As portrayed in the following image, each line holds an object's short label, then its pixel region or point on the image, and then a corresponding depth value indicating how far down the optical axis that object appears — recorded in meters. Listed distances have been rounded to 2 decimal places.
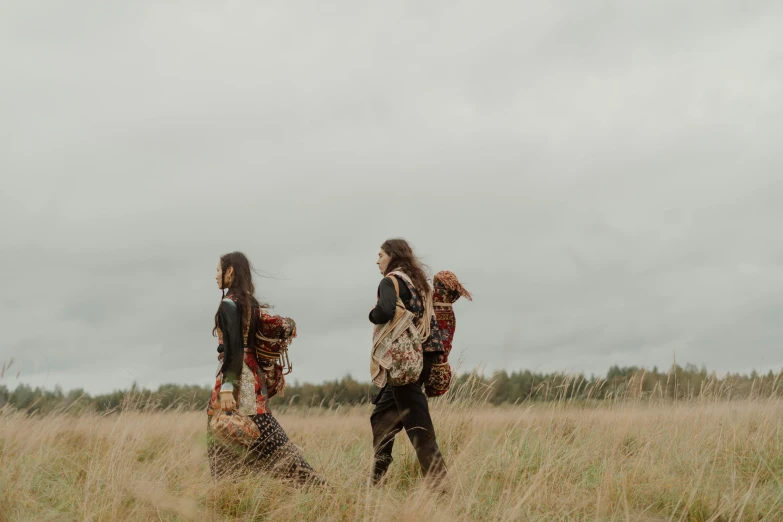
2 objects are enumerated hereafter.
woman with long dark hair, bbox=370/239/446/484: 5.14
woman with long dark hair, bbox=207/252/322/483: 5.00
